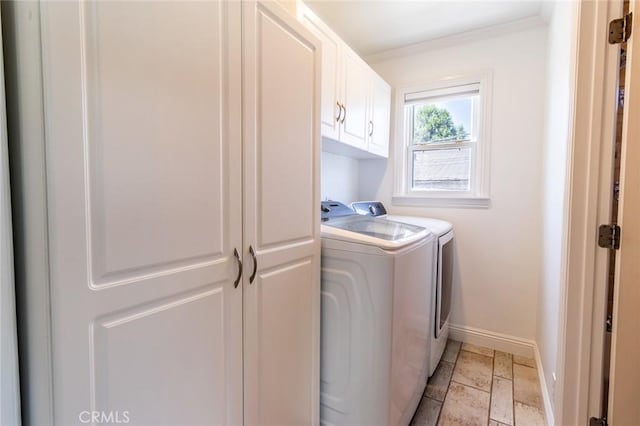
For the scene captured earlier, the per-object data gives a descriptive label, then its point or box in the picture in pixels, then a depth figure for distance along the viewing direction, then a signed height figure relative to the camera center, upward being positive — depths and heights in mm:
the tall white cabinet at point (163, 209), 596 -24
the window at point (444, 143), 2381 +484
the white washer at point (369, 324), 1260 -552
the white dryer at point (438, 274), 1871 -501
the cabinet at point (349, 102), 1753 +684
